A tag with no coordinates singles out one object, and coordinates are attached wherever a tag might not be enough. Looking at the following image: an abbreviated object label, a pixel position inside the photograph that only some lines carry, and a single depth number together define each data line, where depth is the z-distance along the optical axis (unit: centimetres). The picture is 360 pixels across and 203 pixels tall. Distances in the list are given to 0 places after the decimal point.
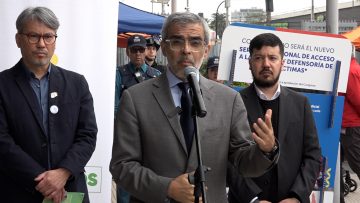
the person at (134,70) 586
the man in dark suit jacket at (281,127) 332
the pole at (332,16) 587
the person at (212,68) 631
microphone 206
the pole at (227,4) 2956
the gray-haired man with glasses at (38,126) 302
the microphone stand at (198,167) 201
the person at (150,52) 710
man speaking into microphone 238
